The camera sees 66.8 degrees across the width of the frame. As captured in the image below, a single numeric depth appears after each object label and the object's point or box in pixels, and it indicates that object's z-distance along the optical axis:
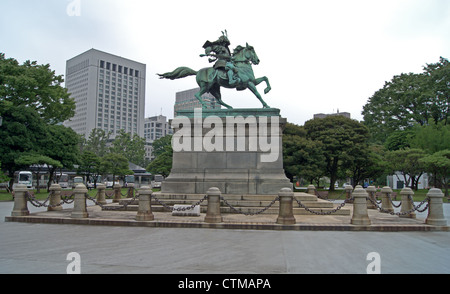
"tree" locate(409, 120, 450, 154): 35.84
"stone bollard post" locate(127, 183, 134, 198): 19.97
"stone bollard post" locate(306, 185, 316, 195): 19.67
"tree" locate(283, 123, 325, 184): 33.12
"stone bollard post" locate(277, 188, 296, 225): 10.22
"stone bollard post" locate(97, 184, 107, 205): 17.06
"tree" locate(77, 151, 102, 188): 49.44
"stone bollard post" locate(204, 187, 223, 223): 10.43
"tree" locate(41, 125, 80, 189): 33.78
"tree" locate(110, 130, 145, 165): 76.75
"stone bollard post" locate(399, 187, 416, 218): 12.75
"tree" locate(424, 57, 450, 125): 40.59
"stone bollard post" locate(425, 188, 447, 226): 10.46
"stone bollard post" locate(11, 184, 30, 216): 11.81
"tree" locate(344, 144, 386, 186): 35.78
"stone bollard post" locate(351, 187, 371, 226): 10.23
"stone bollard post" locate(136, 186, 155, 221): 10.78
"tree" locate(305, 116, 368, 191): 35.47
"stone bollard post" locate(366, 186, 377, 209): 16.30
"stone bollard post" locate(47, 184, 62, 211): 14.16
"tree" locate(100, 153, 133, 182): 52.22
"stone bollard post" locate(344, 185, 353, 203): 18.48
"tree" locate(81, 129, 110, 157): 86.25
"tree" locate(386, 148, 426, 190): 32.56
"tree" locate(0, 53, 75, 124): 29.89
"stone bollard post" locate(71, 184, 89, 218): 11.30
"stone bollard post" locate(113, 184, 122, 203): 18.02
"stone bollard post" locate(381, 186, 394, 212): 14.73
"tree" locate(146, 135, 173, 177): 49.47
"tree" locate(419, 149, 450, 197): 30.06
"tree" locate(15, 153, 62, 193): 29.91
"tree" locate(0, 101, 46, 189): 30.46
